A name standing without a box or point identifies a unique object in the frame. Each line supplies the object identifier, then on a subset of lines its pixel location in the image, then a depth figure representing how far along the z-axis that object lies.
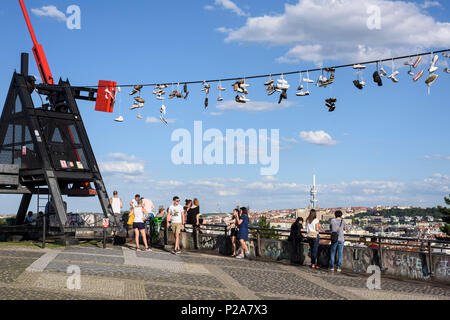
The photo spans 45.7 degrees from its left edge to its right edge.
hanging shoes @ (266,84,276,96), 16.05
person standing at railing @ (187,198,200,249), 19.42
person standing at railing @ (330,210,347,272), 15.22
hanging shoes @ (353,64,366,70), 13.58
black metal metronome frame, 21.38
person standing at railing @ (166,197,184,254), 18.30
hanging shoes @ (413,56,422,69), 12.39
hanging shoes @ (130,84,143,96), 20.29
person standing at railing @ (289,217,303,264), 16.91
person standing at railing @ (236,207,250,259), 17.58
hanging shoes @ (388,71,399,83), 13.11
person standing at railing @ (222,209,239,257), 17.86
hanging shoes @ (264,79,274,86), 16.08
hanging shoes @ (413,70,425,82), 12.68
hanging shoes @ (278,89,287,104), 15.74
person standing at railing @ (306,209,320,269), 15.96
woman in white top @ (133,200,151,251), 18.30
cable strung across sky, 11.71
